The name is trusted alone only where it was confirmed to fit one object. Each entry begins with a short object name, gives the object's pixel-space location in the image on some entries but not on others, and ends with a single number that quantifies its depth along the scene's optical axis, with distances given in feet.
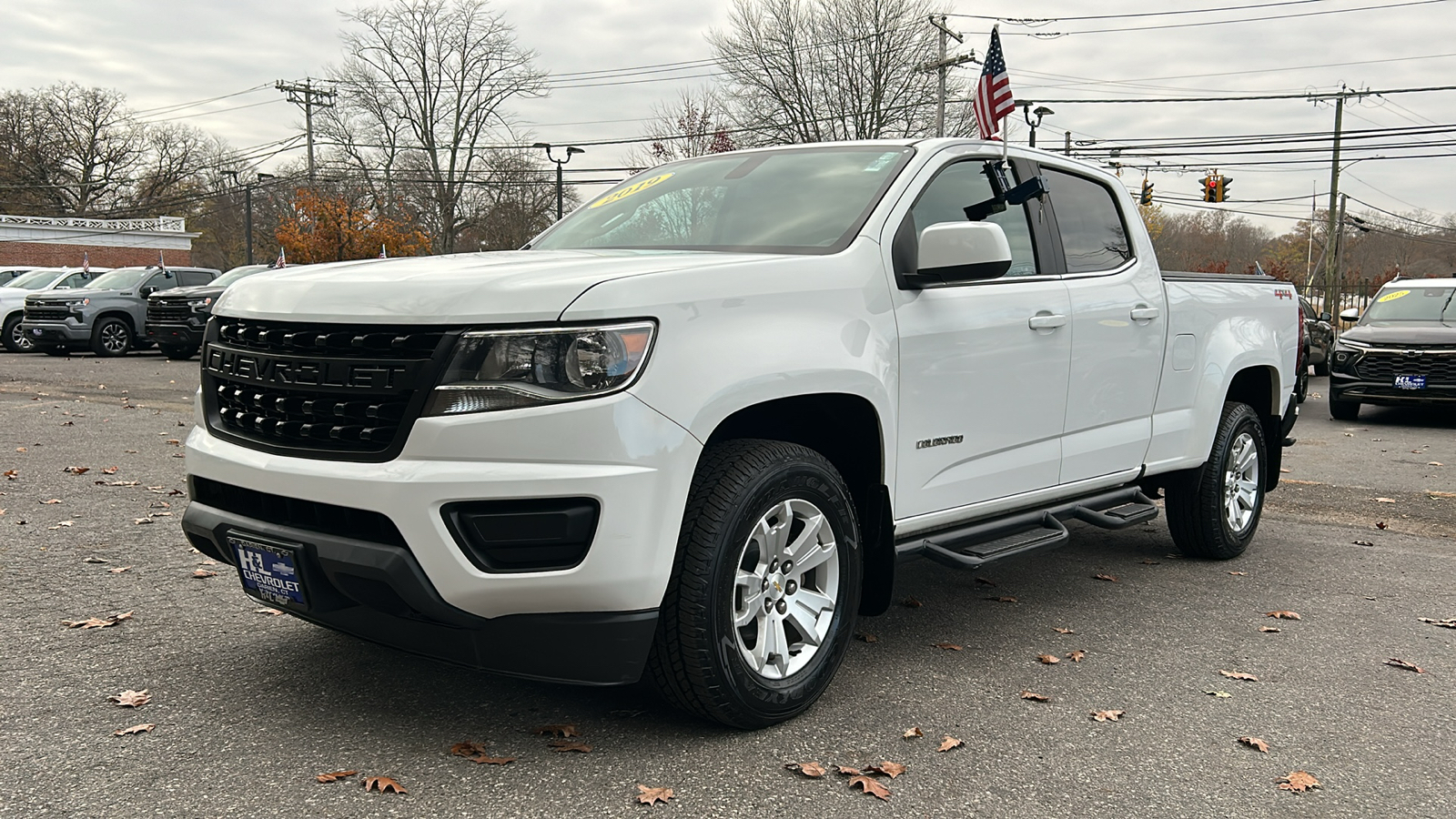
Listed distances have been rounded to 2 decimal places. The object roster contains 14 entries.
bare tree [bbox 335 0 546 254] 173.17
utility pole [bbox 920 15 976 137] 109.50
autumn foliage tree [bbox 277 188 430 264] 142.10
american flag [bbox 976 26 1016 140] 39.78
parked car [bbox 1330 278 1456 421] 40.37
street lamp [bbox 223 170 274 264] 166.54
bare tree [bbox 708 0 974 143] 120.06
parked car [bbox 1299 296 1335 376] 62.03
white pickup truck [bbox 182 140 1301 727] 9.55
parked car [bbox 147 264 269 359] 63.93
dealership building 179.52
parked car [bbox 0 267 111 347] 74.64
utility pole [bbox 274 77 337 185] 186.19
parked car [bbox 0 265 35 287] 93.20
